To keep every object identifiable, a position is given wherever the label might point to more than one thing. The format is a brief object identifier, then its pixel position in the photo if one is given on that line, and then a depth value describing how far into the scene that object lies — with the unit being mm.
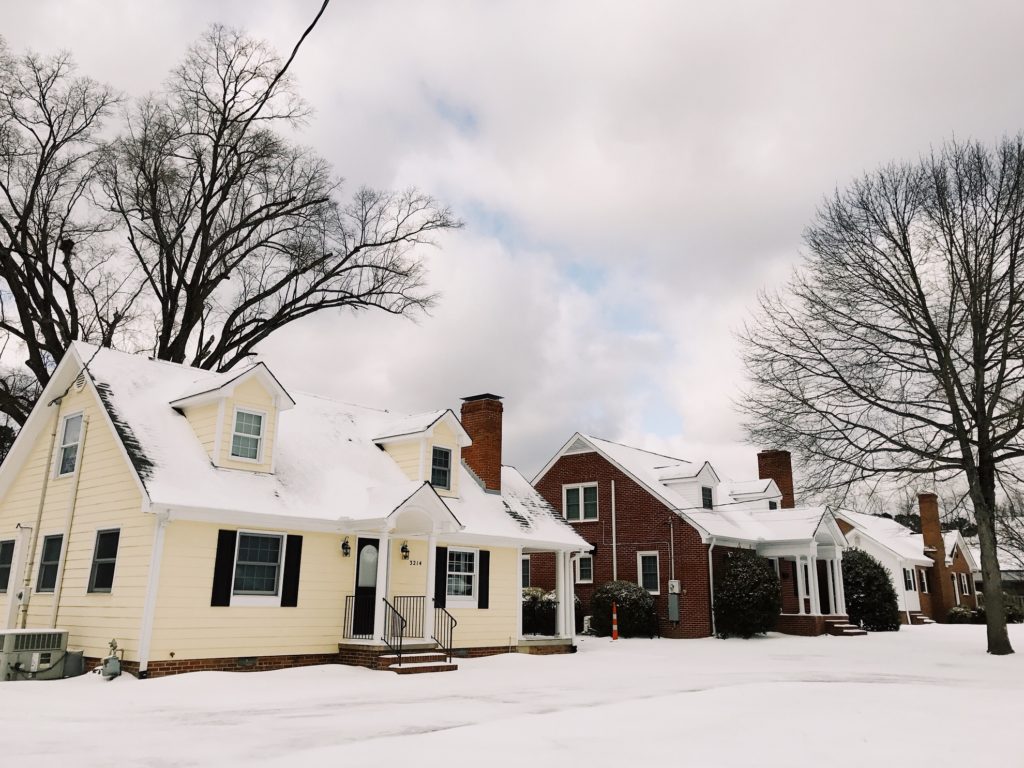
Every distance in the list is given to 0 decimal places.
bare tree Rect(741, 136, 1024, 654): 19719
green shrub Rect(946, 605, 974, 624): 40778
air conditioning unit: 13438
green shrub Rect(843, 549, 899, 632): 31391
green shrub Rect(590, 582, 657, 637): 26797
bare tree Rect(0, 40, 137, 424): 23109
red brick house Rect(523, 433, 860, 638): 27484
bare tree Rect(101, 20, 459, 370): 25797
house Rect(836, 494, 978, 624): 40469
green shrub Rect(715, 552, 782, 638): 26031
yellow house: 14344
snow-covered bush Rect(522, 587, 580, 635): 24688
